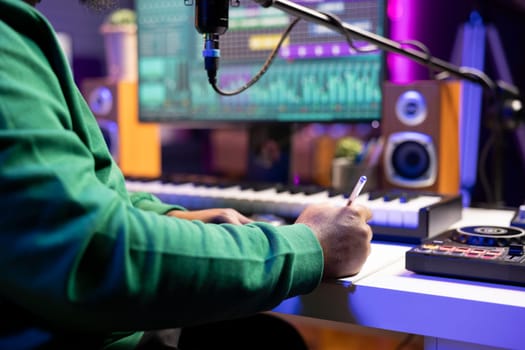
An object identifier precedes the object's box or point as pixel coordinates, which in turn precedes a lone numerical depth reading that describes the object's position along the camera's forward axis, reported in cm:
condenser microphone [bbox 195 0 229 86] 76
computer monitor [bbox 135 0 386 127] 141
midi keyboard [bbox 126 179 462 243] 96
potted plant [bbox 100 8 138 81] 197
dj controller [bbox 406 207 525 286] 69
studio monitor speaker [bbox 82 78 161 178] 182
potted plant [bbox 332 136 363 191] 143
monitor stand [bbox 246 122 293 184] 157
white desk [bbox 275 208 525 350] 62
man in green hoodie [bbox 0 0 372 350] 49
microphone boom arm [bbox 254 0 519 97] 84
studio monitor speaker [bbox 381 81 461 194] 137
